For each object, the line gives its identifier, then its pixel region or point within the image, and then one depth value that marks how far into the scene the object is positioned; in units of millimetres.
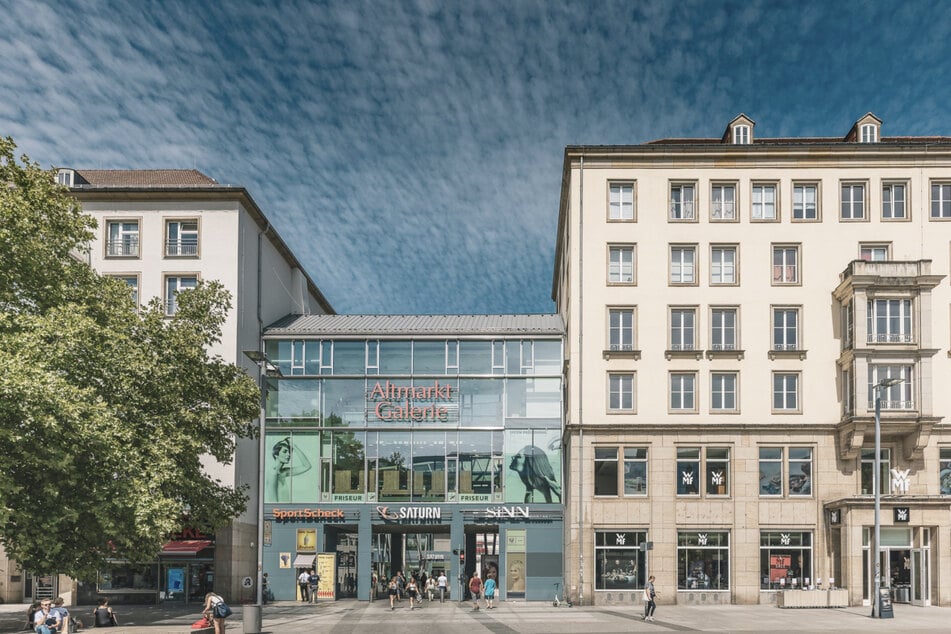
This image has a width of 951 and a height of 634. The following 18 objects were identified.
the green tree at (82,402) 24234
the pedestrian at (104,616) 29469
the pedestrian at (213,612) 19859
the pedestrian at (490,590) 37188
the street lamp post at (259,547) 25344
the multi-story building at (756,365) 38031
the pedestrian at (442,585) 40969
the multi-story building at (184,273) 40781
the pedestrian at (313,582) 40781
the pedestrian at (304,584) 41312
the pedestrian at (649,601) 31162
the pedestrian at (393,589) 38406
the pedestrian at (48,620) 22691
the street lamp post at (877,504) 31703
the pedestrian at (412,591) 37644
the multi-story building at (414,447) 43125
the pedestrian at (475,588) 37156
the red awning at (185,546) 40031
